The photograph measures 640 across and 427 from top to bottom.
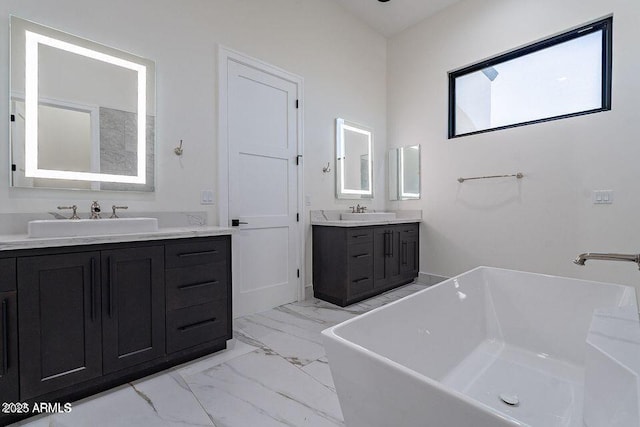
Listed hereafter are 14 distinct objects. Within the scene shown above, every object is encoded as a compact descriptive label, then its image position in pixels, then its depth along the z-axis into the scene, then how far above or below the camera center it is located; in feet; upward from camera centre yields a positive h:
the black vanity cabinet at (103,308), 4.54 -1.77
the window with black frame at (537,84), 8.80 +4.36
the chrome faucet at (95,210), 6.35 +0.02
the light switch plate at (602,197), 8.34 +0.37
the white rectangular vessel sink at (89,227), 5.06 -0.30
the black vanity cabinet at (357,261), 9.88 -1.83
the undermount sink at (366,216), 11.19 -0.23
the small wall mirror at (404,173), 13.06 +1.72
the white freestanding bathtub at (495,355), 2.65 -1.95
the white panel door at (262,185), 8.96 +0.85
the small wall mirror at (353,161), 11.97 +2.13
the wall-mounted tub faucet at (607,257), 4.10 -0.69
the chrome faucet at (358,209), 12.18 +0.06
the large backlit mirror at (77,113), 5.80 +2.13
